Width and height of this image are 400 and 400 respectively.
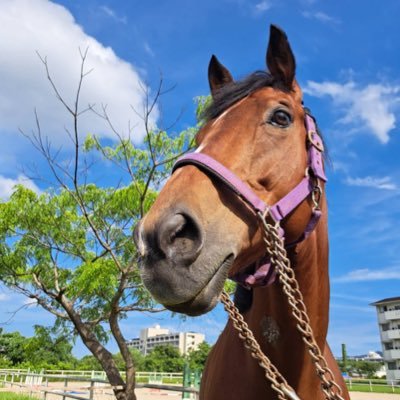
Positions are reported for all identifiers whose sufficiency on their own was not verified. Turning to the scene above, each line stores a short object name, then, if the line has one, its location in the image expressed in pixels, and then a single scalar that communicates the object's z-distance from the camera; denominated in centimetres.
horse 147
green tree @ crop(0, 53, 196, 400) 884
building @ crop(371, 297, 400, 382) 5750
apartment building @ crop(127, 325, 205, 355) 14177
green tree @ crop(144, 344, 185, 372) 6862
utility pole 7198
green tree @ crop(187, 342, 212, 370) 6538
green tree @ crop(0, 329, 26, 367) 4896
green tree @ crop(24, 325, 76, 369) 1095
